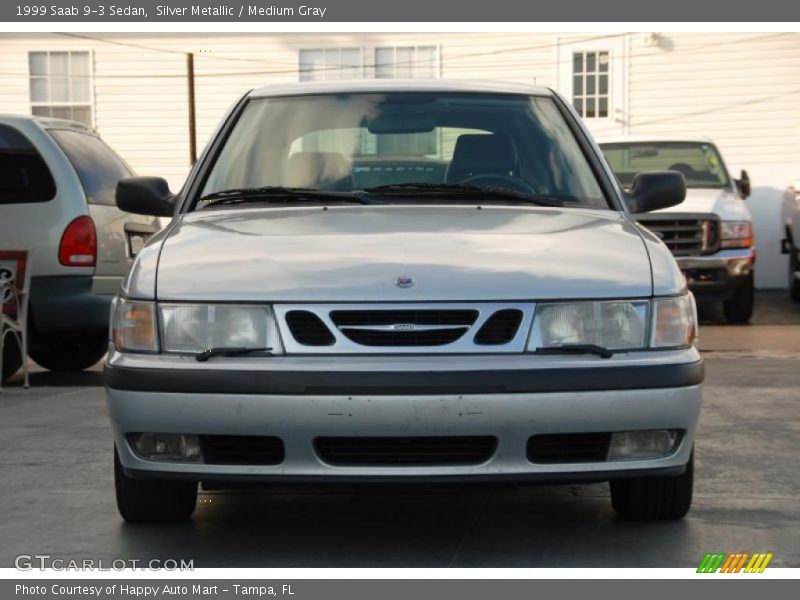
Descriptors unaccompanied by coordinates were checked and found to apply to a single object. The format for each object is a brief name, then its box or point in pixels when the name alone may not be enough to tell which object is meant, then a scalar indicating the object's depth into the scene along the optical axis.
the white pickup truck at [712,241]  14.27
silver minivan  9.70
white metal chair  9.37
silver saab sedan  4.55
